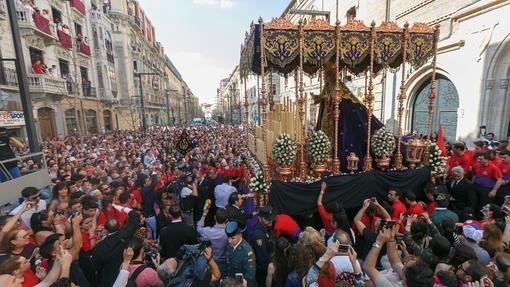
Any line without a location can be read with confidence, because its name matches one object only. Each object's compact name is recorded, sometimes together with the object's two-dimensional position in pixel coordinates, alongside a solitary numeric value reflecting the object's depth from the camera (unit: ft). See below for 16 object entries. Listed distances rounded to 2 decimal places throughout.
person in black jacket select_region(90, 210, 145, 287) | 11.37
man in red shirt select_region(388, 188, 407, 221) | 16.09
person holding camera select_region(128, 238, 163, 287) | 9.71
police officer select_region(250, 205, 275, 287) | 12.45
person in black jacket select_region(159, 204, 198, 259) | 13.33
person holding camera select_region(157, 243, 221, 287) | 9.05
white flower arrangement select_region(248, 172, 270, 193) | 19.85
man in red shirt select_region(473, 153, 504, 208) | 19.12
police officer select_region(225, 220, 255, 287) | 11.17
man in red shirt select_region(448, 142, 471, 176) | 22.84
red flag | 24.00
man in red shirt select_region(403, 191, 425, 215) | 15.76
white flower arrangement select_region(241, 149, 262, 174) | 23.04
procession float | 19.51
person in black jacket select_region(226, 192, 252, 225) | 12.72
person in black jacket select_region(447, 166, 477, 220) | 19.31
